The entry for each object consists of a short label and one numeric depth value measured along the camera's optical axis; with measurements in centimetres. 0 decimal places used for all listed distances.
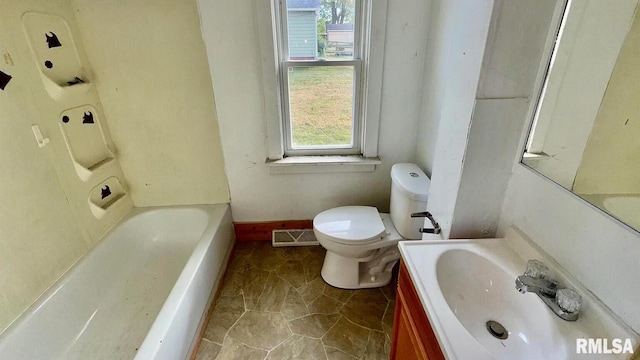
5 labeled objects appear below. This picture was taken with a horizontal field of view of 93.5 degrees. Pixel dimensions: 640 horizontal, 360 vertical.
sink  70
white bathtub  130
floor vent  227
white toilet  168
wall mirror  68
